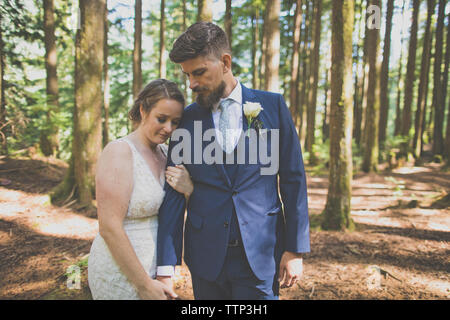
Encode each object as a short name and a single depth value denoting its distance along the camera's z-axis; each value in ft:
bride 5.54
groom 6.06
